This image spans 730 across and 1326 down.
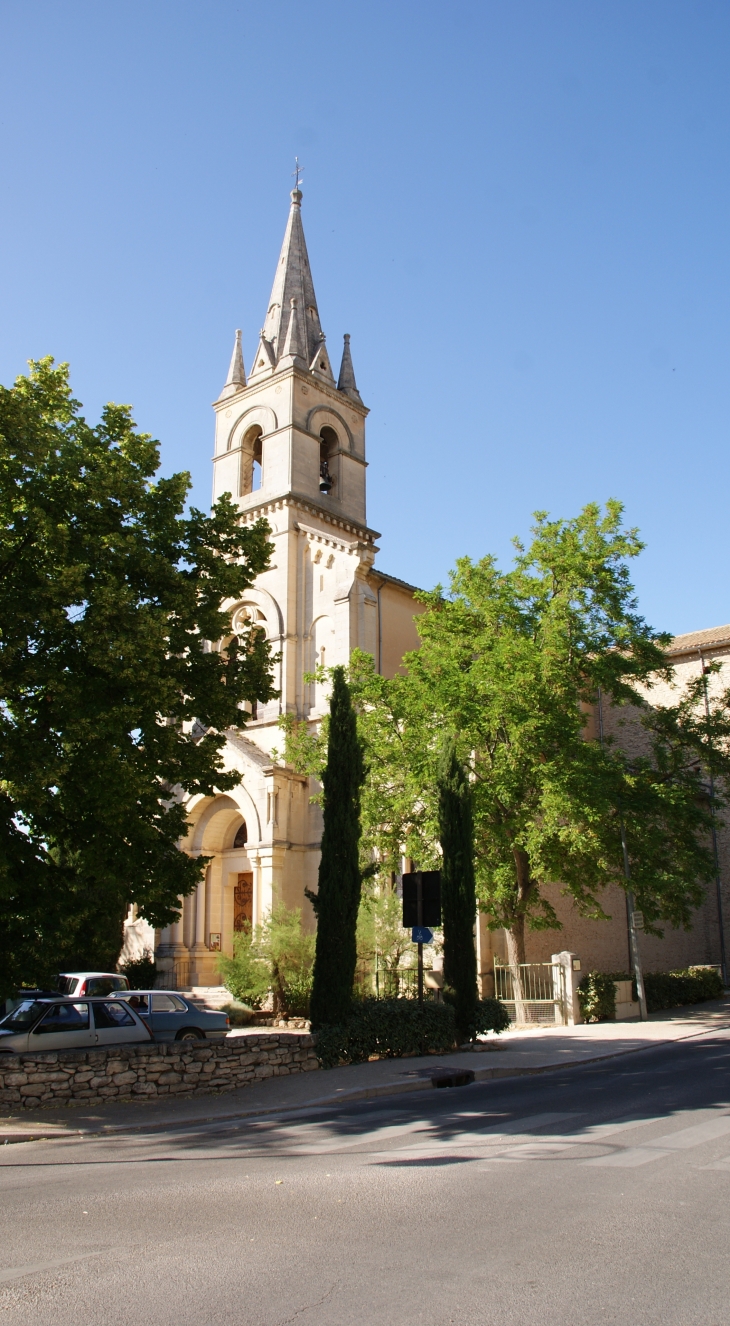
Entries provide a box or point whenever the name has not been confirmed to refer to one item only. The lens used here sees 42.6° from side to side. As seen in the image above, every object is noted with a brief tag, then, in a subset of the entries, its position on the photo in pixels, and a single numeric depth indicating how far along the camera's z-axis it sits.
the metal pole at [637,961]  22.97
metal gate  21.64
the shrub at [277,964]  21.08
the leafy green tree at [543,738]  19.88
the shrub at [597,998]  21.97
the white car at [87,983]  21.09
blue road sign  15.34
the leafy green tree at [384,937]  21.33
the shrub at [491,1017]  17.14
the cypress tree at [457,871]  17.36
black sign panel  15.37
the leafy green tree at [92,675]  12.20
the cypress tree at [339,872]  15.11
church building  26.97
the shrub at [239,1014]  22.61
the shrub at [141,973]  28.42
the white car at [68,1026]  13.94
